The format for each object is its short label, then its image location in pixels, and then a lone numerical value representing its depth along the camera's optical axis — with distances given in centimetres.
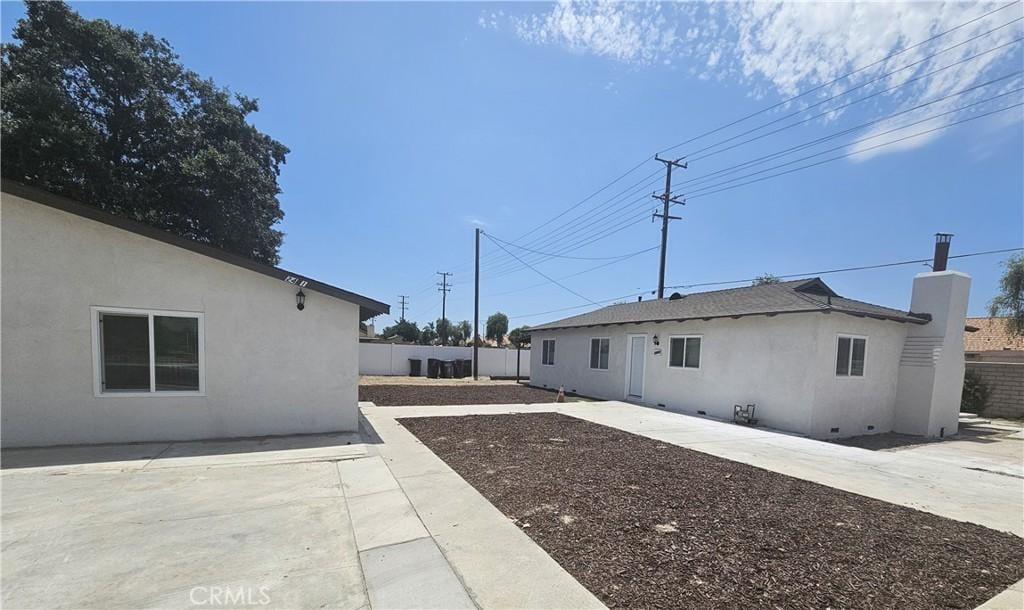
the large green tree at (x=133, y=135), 1152
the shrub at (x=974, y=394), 1435
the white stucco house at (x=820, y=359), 933
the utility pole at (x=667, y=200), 2048
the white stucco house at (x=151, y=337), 559
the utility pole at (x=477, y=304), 2227
